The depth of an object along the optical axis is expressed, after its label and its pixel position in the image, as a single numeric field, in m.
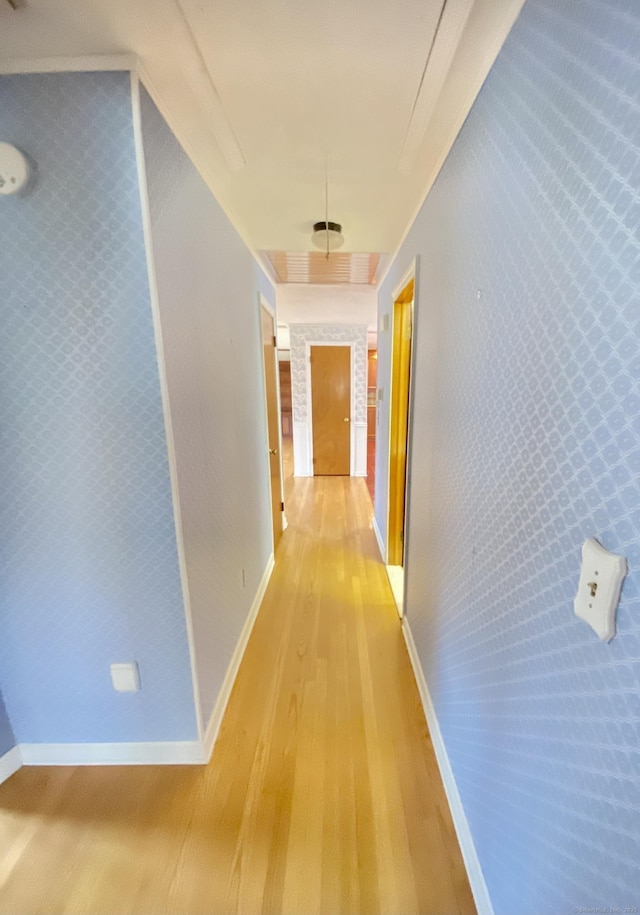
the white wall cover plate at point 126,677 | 1.29
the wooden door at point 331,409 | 5.27
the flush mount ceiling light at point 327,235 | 1.96
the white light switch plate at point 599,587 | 0.54
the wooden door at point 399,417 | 2.42
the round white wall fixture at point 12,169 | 0.96
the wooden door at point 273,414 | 2.87
